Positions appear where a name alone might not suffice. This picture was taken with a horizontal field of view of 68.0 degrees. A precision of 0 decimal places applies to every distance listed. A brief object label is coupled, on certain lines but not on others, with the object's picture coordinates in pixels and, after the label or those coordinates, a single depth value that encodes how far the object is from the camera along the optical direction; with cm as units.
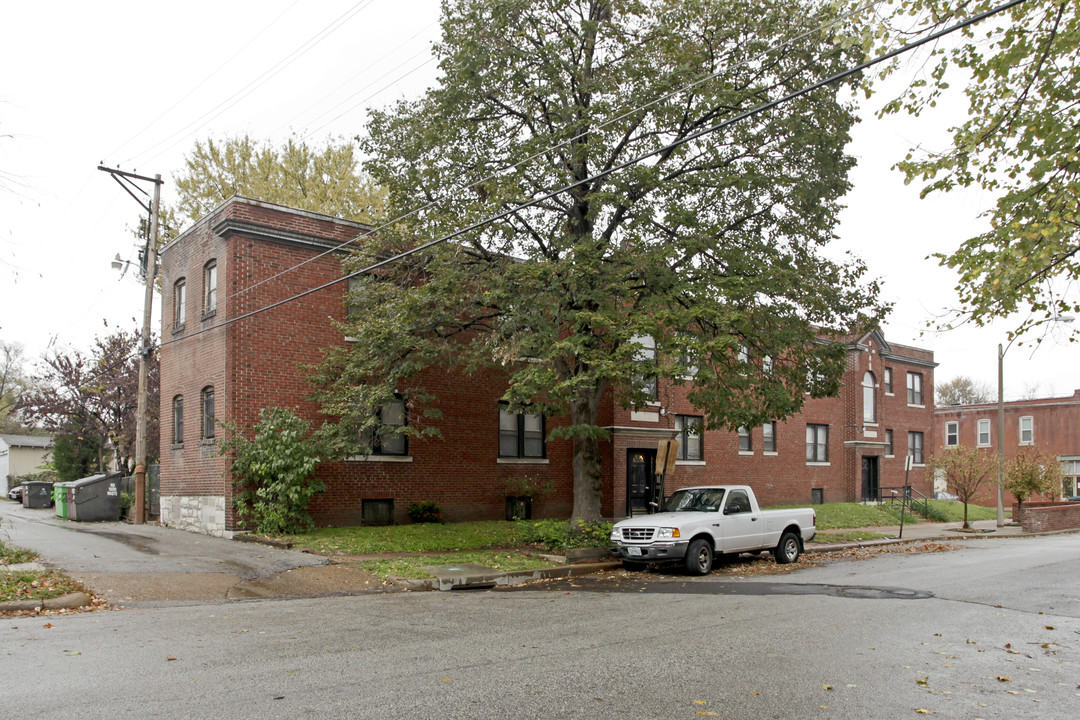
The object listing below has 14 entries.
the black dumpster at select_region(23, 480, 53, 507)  3158
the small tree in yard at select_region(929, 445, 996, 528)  2922
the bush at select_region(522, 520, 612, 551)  1728
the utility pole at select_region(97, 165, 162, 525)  2200
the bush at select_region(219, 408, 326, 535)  1794
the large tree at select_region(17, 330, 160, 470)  3183
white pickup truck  1495
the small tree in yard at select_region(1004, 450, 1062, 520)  3066
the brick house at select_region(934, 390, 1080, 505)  5369
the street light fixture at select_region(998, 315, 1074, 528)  2940
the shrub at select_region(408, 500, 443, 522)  2139
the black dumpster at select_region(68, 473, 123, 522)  2339
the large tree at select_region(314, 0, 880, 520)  1548
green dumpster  2392
